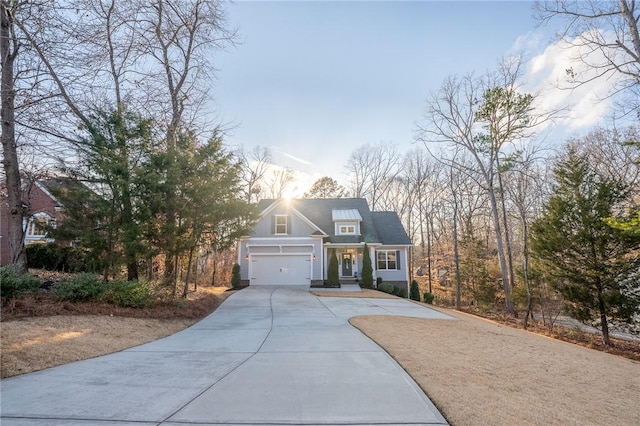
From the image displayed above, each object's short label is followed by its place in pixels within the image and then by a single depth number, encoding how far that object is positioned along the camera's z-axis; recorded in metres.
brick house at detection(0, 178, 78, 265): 20.27
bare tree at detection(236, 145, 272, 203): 31.48
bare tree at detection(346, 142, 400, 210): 32.53
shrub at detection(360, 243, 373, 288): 20.38
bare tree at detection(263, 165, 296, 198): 34.28
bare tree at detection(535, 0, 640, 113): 10.17
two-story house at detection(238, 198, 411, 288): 20.20
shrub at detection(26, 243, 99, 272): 12.67
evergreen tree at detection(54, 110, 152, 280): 9.65
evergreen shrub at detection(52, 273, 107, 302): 8.38
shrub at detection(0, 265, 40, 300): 6.96
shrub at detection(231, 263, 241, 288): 19.44
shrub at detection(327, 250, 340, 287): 19.83
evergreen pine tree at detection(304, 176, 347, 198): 34.88
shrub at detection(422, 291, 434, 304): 19.95
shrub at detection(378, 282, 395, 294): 20.08
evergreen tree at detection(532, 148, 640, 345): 9.88
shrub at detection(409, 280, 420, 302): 20.78
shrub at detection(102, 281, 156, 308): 8.98
